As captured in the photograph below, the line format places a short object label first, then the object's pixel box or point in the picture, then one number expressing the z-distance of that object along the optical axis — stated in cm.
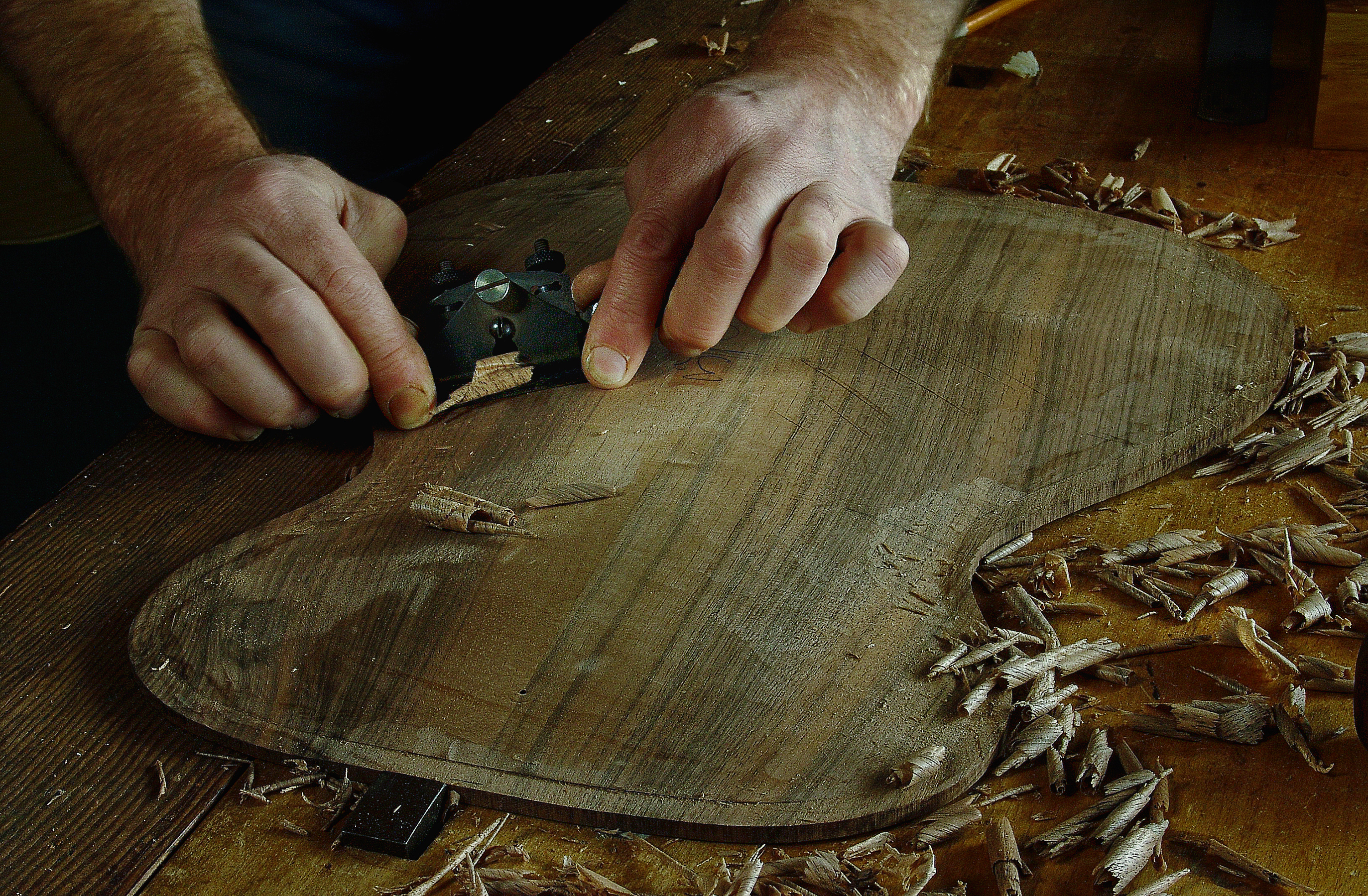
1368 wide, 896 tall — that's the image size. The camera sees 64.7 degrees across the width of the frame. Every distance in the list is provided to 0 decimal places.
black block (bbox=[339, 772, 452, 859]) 72
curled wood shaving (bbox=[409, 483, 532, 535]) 95
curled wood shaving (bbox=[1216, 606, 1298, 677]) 78
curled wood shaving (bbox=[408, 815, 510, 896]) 70
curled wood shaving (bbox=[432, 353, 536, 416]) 111
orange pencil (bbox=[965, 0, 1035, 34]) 178
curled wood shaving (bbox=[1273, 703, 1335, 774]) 71
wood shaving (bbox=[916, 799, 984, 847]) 70
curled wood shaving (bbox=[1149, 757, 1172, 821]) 69
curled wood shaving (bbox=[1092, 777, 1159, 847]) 68
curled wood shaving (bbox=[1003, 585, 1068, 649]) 82
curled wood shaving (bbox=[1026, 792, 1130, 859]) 68
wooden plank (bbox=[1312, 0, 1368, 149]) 135
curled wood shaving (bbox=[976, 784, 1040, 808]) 72
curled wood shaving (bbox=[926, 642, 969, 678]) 79
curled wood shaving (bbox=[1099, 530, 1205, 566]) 89
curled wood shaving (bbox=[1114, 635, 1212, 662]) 81
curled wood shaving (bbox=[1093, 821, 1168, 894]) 66
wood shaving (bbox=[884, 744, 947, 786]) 72
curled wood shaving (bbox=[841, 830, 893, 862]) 70
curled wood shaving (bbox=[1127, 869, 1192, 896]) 65
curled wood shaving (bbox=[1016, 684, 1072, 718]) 77
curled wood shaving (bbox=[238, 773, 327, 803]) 78
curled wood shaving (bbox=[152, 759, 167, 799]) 79
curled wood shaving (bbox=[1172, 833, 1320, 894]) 64
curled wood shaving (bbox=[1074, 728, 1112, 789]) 72
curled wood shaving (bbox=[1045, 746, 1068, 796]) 72
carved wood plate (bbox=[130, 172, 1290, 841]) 75
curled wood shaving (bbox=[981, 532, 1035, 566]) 90
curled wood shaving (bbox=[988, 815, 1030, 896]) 65
